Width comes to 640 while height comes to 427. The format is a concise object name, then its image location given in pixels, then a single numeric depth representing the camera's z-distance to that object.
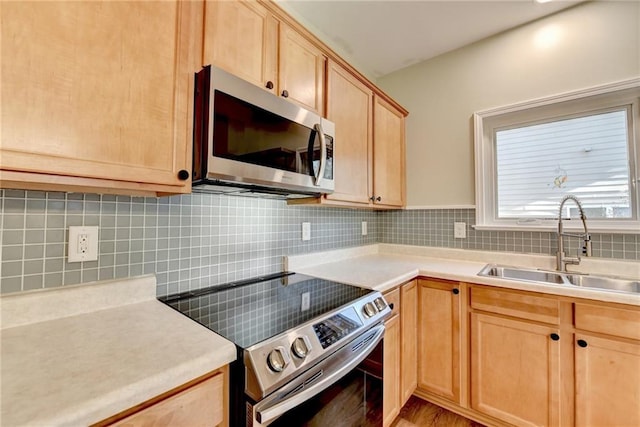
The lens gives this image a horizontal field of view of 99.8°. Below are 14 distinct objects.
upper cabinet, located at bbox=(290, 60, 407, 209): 1.65
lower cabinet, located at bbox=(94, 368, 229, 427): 0.58
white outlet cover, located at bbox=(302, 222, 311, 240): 1.84
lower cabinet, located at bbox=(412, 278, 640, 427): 1.26
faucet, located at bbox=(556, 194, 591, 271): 1.64
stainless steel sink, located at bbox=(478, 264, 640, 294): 1.57
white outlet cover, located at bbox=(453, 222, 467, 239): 2.20
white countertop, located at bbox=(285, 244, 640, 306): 1.40
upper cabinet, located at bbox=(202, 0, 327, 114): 1.06
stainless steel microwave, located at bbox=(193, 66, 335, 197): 0.96
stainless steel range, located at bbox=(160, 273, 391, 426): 0.74
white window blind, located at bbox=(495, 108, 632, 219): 1.74
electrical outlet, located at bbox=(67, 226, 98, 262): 0.95
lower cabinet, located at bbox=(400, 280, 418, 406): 1.65
